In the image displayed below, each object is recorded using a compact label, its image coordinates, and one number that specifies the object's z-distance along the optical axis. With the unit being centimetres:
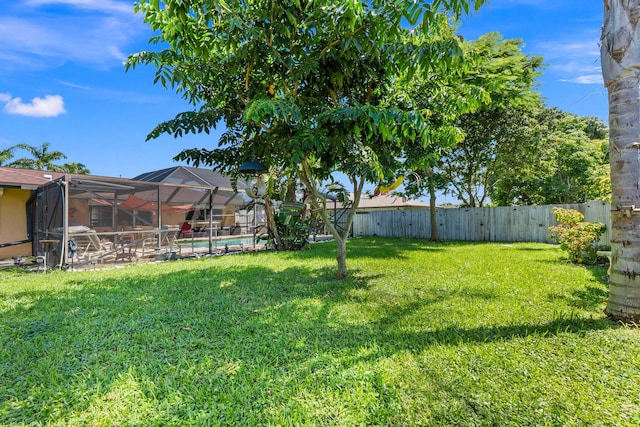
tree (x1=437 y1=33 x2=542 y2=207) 909
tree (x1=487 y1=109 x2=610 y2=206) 1323
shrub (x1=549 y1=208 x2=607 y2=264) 732
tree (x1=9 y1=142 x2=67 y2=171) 2311
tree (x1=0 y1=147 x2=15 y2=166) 2203
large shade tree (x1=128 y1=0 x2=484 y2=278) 390
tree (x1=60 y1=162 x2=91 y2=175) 2645
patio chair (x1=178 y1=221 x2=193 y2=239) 1303
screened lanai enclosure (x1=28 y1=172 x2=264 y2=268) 823
